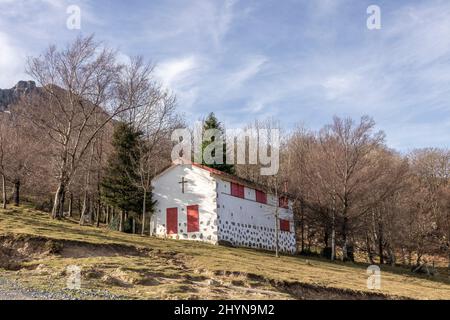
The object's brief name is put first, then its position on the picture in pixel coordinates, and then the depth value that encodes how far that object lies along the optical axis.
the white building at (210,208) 35.69
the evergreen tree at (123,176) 38.50
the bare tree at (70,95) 34.53
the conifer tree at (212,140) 47.94
